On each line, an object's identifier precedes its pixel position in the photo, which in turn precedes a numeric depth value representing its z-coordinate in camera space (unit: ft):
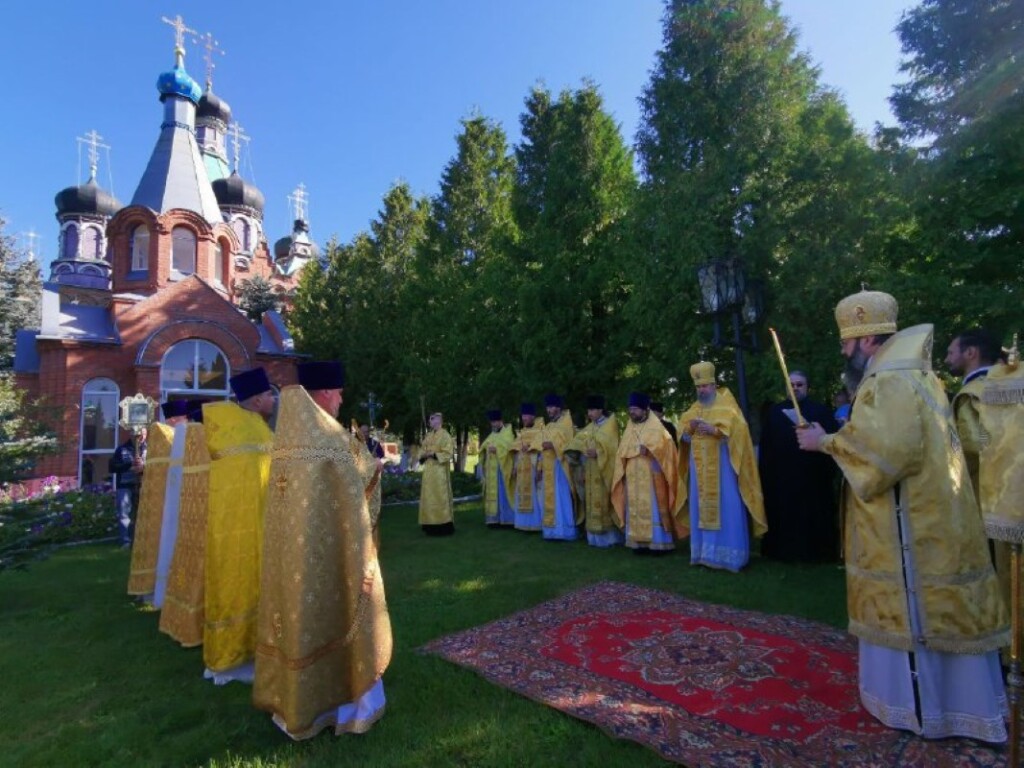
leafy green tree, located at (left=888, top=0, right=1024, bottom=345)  23.86
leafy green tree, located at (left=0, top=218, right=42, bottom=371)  62.80
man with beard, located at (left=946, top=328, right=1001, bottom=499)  13.83
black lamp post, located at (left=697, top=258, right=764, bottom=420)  26.58
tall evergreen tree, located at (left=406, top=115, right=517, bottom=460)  52.70
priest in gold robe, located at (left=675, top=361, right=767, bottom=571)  24.36
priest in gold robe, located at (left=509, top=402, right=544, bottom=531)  35.50
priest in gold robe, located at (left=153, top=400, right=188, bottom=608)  20.13
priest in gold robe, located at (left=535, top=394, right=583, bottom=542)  33.17
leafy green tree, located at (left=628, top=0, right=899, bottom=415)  30.40
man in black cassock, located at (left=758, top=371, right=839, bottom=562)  24.59
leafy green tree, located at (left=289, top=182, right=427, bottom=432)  69.77
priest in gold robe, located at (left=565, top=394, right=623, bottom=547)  31.17
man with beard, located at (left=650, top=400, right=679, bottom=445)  30.53
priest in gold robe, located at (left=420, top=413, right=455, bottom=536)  35.99
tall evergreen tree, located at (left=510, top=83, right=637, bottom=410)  46.55
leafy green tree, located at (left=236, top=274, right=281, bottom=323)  115.34
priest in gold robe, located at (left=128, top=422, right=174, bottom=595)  22.41
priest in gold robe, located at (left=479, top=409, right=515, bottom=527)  38.11
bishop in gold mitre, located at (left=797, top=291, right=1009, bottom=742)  10.87
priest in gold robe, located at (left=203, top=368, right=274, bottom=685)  14.52
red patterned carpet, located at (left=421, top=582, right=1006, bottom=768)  11.00
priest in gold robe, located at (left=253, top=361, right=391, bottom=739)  11.49
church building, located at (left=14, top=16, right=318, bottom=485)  64.44
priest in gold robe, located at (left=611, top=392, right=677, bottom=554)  27.91
